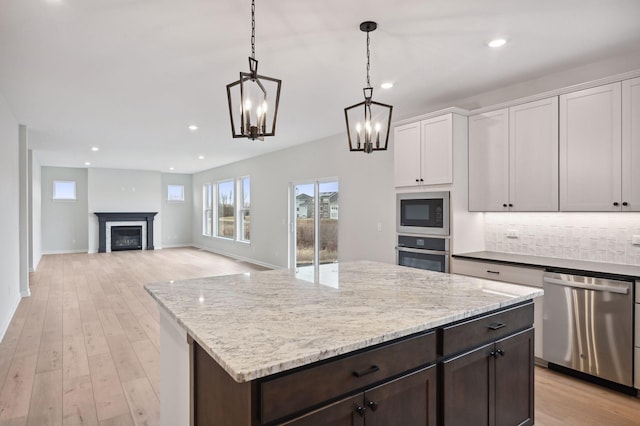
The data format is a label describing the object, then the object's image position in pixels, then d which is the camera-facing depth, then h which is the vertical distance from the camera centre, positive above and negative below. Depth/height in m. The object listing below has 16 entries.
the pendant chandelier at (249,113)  1.80 +0.50
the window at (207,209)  11.76 +0.07
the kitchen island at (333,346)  1.20 -0.52
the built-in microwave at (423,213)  3.93 -0.02
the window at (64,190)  11.00 +0.65
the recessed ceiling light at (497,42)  2.80 +1.30
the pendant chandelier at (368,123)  2.45 +0.60
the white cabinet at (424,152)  3.89 +0.66
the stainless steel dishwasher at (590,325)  2.71 -0.90
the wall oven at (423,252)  3.91 -0.46
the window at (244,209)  9.29 +0.06
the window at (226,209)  10.20 +0.06
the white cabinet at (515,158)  3.34 +0.51
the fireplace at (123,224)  11.28 -0.42
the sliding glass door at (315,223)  6.45 -0.22
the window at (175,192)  12.92 +0.66
